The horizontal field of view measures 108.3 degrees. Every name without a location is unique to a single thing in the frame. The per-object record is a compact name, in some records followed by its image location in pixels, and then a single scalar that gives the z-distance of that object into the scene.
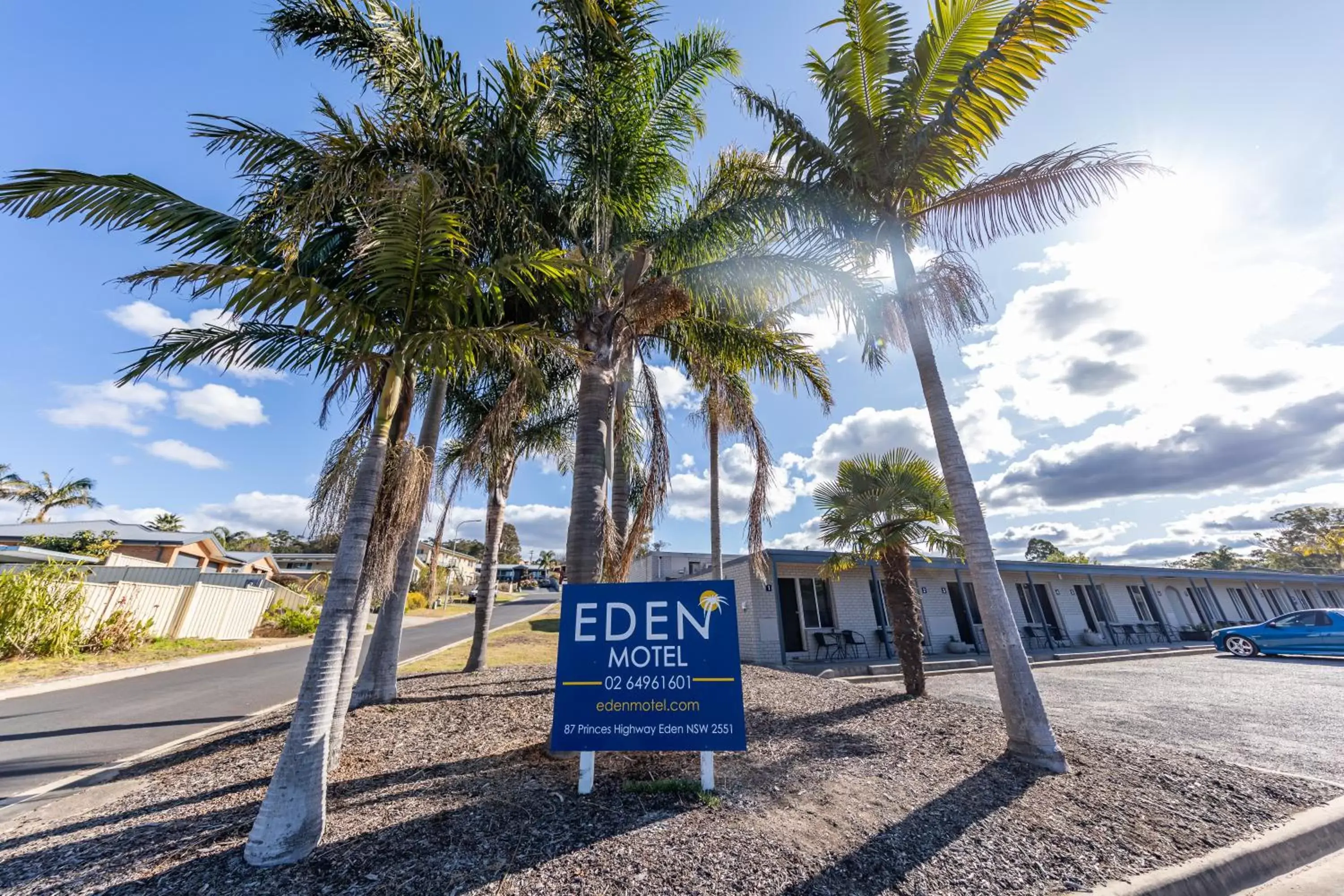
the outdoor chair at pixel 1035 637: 17.84
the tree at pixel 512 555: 87.93
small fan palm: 8.61
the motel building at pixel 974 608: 14.36
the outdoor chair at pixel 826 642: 14.41
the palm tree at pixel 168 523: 49.03
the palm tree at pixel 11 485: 37.91
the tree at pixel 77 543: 23.92
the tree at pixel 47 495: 38.50
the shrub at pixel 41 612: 11.45
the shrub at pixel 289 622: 21.31
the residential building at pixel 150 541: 27.98
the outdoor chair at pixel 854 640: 14.55
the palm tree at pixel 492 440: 7.15
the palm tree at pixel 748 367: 7.79
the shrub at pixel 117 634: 13.20
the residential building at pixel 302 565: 46.58
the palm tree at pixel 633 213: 6.19
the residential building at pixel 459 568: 38.00
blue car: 14.62
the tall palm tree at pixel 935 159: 5.72
